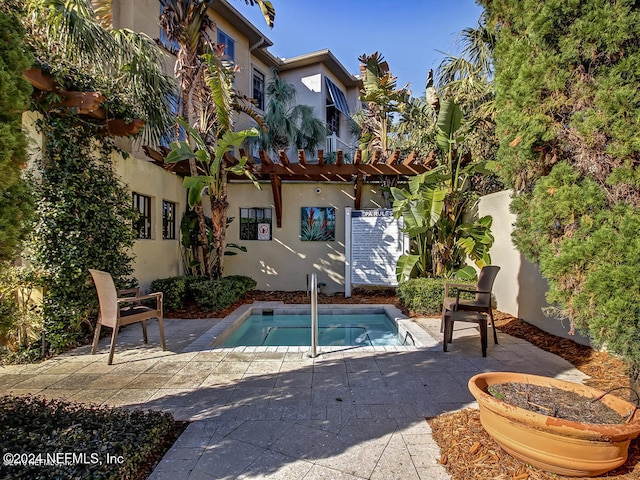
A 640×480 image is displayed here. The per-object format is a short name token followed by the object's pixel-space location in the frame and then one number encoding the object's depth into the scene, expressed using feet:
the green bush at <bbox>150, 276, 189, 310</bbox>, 22.49
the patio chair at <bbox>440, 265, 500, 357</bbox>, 14.05
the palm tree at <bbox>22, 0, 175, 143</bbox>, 14.58
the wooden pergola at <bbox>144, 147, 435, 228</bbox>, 24.95
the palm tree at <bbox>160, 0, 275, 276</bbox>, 20.93
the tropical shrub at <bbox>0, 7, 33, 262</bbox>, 6.67
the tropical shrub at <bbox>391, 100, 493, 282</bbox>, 21.91
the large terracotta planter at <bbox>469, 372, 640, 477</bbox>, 6.18
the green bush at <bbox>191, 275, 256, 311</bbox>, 22.79
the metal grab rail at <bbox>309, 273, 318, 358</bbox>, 14.07
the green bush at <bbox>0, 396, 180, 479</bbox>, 6.10
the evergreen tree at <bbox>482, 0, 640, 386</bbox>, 7.38
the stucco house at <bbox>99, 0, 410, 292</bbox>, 23.54
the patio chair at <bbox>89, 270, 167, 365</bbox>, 12.92
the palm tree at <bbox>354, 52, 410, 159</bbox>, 29.40
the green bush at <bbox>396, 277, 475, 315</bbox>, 21.67
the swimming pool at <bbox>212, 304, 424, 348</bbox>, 19.48
